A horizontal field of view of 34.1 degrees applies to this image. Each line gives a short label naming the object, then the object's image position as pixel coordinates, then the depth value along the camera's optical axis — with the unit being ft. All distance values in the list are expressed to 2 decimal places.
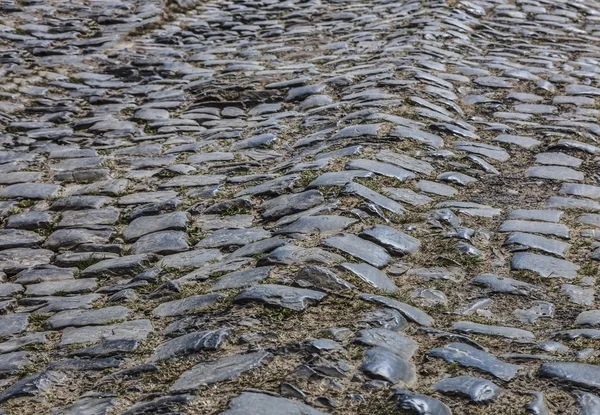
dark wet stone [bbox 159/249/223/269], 11.68
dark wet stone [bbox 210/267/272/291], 10.40
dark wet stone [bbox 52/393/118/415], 8.23
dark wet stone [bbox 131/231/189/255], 12.32
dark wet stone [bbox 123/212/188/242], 13.05
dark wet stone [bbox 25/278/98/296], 11.47
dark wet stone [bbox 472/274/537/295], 10.63
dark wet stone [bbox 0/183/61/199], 14.92
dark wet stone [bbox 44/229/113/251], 12.96
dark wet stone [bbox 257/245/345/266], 10.72
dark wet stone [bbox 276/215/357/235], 11.78
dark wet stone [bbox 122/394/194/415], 7.94
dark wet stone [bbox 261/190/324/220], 12.74
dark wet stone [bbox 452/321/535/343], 9.51
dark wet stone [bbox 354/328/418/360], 8.91
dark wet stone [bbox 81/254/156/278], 11.83
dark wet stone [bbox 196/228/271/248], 12.09
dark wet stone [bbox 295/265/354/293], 10.10
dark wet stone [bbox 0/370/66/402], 8.75
